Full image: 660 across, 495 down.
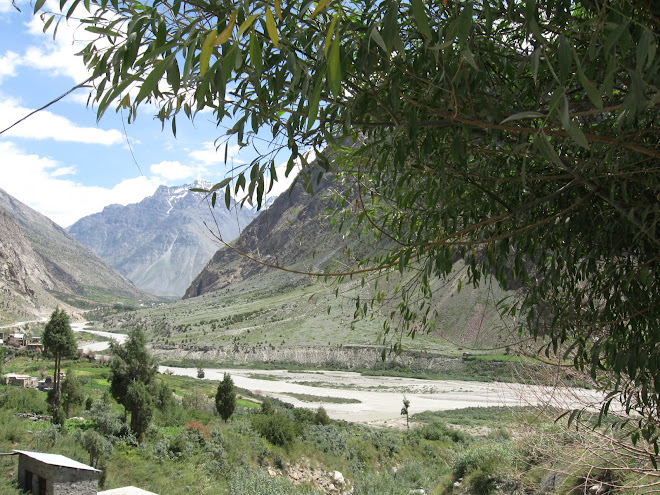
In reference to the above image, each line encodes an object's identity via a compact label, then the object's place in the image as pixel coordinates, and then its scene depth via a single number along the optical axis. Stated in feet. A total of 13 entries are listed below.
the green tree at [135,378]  63.21
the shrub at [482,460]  45.53
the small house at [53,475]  34.86
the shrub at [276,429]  72.84
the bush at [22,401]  66.90
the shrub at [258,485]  47.55
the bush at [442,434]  88.94
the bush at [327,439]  74.90
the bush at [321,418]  91.65
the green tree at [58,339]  71.31
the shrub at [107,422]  61.93
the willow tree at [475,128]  4.97
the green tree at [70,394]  70.36
